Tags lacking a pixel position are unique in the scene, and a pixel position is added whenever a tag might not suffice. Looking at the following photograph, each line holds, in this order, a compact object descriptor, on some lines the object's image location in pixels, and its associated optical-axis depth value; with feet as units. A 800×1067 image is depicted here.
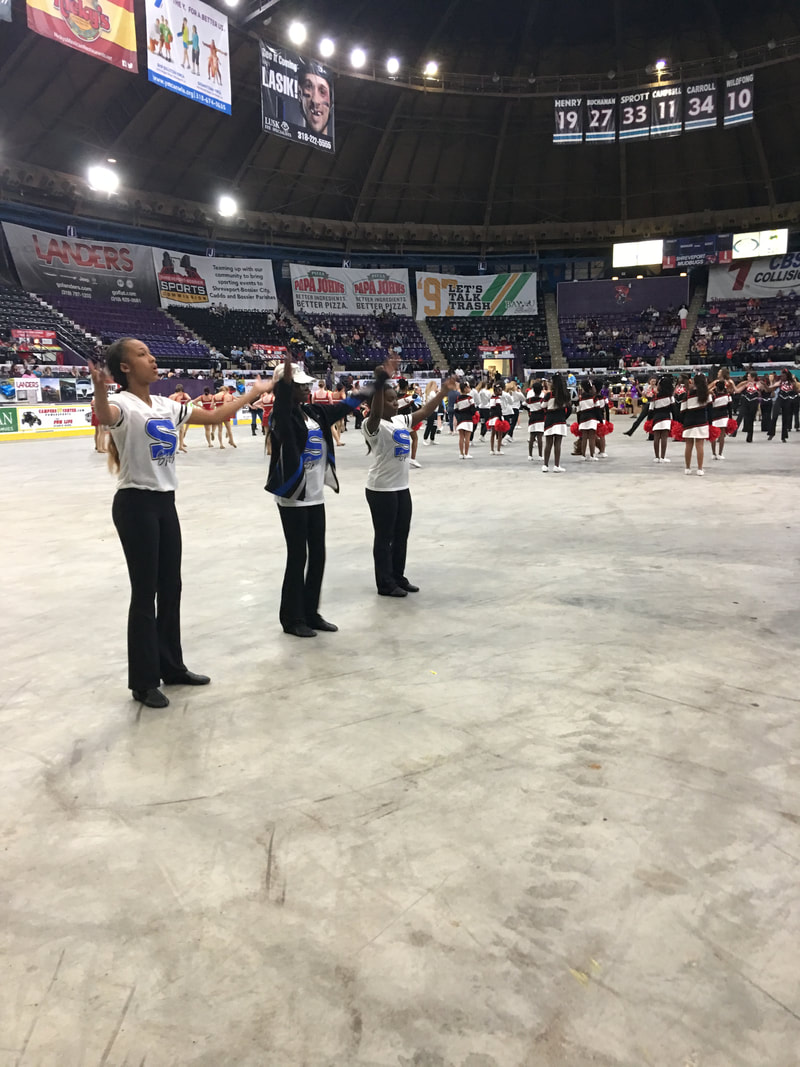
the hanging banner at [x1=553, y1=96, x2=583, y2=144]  92.94
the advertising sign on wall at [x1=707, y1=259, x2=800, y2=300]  136.77
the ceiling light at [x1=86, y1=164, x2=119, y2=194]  103.96
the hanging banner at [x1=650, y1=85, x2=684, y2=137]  91.61
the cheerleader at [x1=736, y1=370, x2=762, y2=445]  59.52
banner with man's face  79.15
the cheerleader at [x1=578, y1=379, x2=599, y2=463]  43.01
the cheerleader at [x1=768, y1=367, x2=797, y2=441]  61.21
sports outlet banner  120.37
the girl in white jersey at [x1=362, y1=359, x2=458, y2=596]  16.92
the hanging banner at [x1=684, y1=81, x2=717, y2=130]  90.07
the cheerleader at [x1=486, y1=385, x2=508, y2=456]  52.37
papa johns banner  136.46
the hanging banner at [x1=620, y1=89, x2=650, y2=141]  92.55
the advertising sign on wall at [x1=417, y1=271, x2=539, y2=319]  144.56
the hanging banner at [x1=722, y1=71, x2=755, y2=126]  90.43
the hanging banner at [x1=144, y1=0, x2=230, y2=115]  63.16
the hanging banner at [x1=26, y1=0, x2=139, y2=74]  60.44
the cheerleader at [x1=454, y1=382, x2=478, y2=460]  50.03
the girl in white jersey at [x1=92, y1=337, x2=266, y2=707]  11.25
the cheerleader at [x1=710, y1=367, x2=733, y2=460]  41.42
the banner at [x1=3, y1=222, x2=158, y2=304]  104.17
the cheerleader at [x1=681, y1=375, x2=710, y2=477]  35.77
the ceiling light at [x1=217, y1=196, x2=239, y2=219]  122.31
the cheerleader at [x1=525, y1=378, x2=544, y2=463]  42.93
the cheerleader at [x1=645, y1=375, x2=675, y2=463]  42.55
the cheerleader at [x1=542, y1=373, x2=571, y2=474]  37.91
